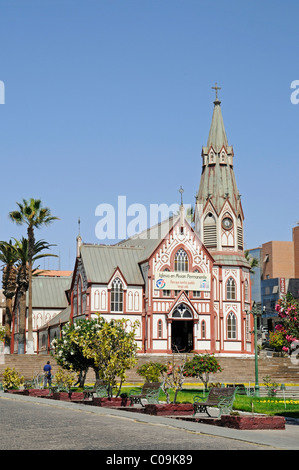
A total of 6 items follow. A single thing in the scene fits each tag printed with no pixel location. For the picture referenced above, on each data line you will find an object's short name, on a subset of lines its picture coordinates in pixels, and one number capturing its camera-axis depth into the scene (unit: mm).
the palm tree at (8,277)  73062
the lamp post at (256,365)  37238
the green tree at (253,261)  79844
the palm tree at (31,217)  65500
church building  66312
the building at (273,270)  149500
